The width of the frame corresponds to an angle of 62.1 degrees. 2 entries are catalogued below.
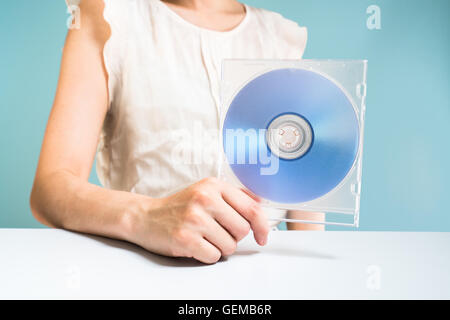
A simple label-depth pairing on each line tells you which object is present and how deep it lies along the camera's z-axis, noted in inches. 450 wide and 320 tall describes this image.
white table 13.1
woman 29.4
